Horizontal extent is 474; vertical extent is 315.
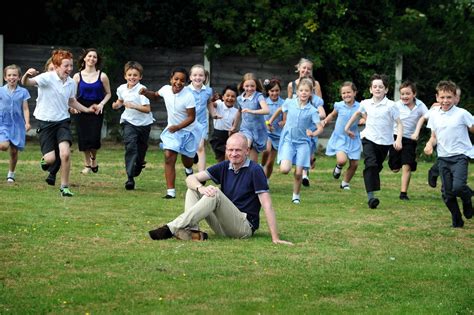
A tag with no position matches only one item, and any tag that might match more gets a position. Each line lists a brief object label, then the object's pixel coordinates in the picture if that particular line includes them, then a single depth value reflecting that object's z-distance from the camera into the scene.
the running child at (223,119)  18.62
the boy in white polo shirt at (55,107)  15.84
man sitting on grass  11.68
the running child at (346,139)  18.86
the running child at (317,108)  17.56
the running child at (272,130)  19.03
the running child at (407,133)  17.63
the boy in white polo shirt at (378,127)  16.28
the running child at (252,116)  18.41
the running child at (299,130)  16.67
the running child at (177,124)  16.28
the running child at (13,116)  17.38
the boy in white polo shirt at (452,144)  14.01
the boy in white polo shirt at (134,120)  17.59
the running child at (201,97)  17.81
